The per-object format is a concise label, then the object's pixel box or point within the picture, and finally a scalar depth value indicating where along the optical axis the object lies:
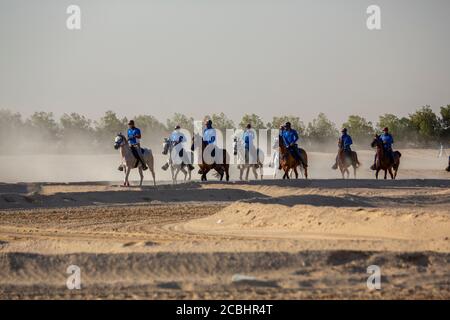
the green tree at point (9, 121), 97.56
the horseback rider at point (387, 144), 42.75
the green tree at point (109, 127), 93.88
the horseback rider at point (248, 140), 42.38
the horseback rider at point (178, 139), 41.62
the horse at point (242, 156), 43.28
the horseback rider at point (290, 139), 39.59
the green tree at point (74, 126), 96.97
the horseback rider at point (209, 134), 38.38
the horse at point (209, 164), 38.44
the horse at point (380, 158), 42.34
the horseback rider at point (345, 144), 43.47
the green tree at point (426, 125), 91.25
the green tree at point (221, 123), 94.31
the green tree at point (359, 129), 91.29
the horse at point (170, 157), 41.84
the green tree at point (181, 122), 99.12
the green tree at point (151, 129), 95.75
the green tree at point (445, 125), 91.75
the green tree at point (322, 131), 93.10
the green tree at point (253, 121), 96.00
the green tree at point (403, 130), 92.25
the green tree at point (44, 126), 96.47
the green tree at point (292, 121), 98.12
